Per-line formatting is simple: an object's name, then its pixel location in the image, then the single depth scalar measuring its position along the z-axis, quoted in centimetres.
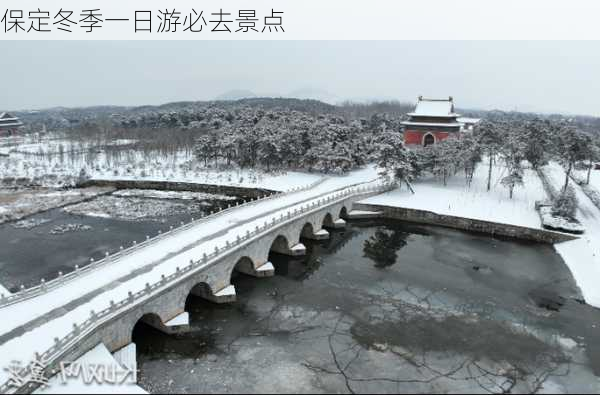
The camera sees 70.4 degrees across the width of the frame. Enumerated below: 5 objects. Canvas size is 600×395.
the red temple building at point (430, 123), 7148
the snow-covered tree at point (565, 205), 4234
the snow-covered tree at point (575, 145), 4512
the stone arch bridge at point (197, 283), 1872
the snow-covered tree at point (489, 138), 5272
